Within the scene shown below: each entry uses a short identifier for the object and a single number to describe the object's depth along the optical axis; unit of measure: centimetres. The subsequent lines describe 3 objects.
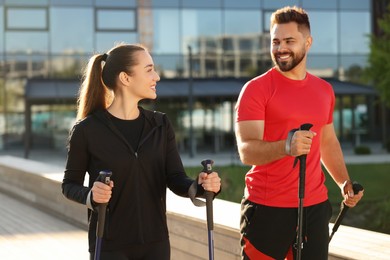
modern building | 3625
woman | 395
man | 415
